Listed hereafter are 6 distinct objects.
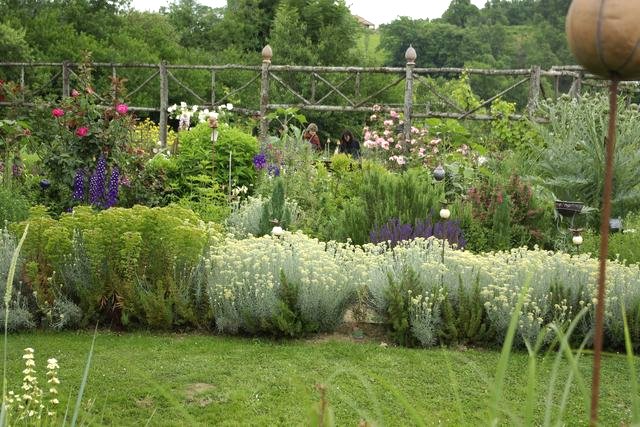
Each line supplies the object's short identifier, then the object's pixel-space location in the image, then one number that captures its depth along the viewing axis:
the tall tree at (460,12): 58.39
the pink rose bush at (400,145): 11.84
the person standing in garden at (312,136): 12.88
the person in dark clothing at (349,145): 14.92
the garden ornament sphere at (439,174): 7.93
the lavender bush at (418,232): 6.92
